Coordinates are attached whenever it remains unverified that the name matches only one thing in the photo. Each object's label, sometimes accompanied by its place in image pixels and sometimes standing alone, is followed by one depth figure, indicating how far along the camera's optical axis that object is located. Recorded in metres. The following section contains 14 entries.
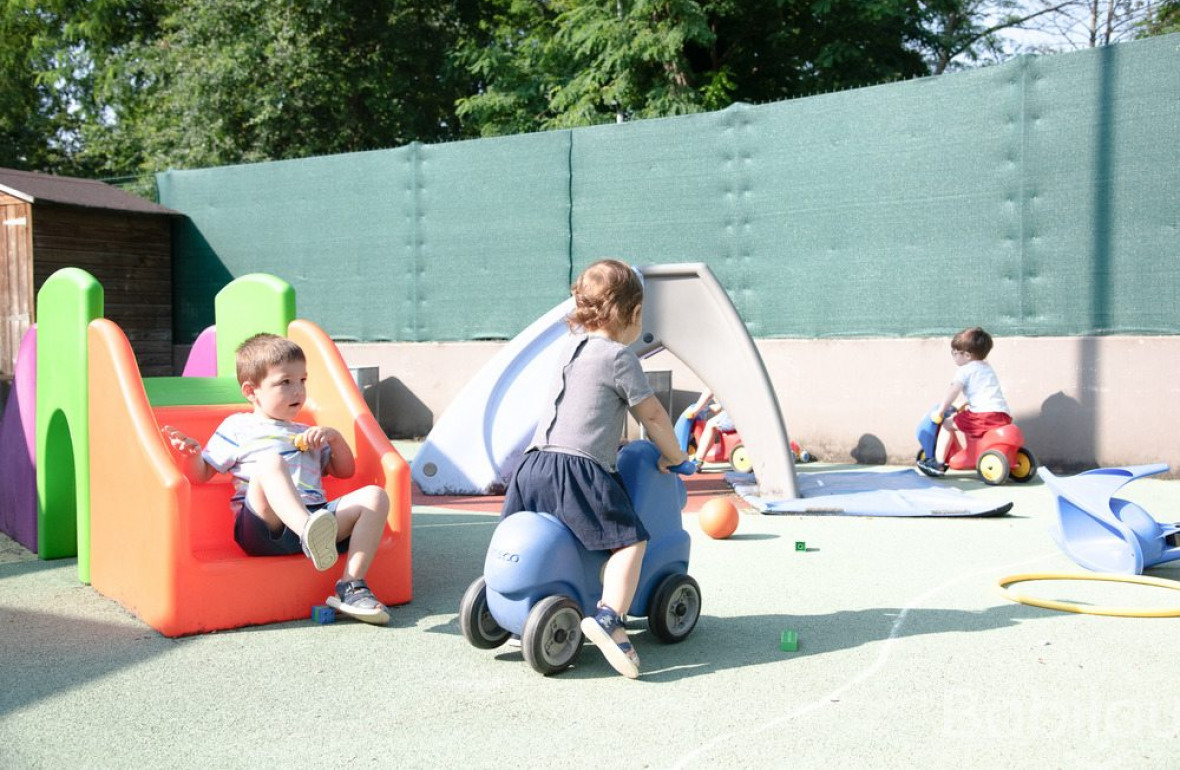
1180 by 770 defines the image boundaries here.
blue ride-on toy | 3.64
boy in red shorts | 8.44
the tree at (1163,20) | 22.06
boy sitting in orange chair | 4.27
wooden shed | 12.59
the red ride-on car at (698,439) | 9.62
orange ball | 6.11
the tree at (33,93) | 24.11
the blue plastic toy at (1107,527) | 5.08
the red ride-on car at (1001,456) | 8.30
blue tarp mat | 6.83
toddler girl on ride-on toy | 3.74
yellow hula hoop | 4.30
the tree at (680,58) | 16.03
